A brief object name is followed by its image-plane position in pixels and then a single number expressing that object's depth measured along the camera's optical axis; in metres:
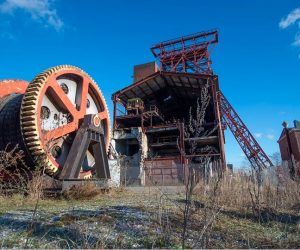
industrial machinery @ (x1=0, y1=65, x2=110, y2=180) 6.14
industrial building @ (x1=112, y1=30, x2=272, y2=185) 21.70
